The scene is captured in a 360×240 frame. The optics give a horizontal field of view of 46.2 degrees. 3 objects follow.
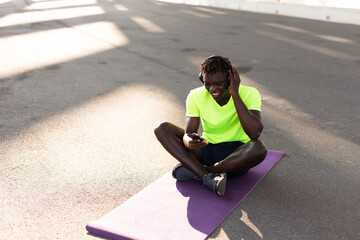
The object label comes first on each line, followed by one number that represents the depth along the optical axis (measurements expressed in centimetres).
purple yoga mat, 307
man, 345
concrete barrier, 1469
